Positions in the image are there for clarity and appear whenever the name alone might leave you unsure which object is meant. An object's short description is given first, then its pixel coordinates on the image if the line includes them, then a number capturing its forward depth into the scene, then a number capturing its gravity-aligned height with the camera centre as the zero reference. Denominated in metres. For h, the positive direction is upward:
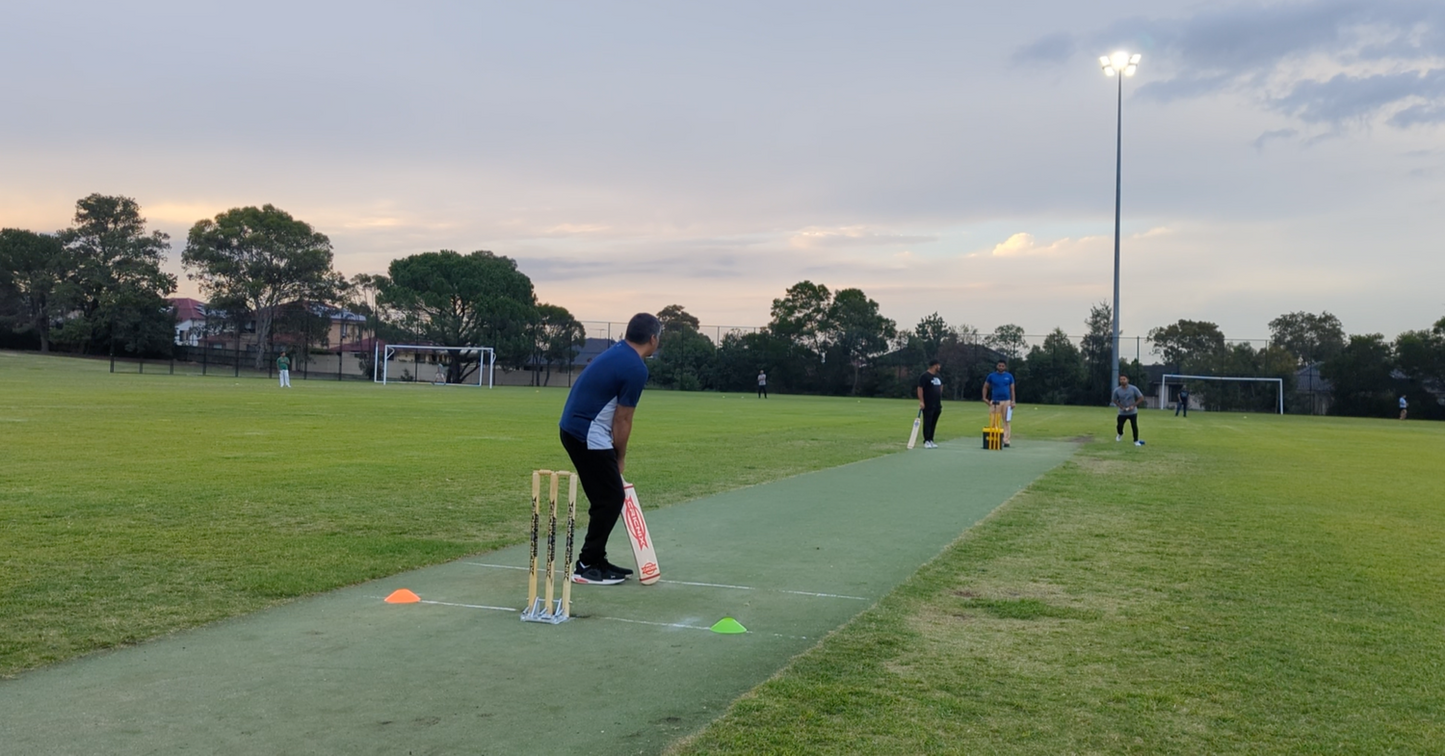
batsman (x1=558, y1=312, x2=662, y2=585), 6.79 -0.27
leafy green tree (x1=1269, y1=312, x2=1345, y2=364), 84.00 +6.23
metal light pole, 48.34 +15.98
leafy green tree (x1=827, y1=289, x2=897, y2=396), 69.94 +3.46
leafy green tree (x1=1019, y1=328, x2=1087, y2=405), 64.44 +1.06
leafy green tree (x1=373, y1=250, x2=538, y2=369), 73.25 +5.04
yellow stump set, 20.89 -0.97
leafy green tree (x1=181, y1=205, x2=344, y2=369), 76.06 +8.14
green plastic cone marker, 5.81 -1.43
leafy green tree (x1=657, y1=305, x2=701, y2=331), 111.47 +7.59
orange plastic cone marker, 6.43 -1.46
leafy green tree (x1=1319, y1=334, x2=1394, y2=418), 59.34 +1.52
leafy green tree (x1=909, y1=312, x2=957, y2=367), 69.62 +3.80
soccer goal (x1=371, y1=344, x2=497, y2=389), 73.06 +0.54
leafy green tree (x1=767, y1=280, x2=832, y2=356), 81.81 +6.44
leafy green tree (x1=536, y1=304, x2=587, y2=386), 73.31 +2.65
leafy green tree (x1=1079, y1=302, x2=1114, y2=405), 64.38 +2.11
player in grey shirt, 23.30 -0.12
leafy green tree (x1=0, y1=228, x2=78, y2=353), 79.25 +6.47
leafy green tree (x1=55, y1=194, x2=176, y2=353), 76.06 +6.44
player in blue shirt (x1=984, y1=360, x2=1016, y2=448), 22.16 -0.01
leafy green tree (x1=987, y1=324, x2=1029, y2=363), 67.69 +3.41
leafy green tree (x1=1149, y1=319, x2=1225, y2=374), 65.56 +3.25
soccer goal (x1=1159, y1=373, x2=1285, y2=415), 59.66 +0.41
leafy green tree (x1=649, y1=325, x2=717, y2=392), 70.62 +1.06
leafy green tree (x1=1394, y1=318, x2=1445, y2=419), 57.75 +1.82
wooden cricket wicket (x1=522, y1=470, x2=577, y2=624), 5.73 -1.24
